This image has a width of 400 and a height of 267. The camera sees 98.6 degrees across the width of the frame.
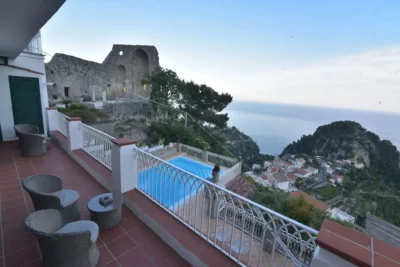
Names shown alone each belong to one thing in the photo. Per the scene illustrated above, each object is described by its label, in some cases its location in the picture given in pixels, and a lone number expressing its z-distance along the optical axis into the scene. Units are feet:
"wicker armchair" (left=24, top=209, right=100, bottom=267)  4.35
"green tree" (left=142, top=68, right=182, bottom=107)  53.57
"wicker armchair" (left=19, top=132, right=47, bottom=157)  13.97
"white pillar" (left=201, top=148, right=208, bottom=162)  31.89
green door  16.37
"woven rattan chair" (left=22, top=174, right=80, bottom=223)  6.13
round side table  7.07
